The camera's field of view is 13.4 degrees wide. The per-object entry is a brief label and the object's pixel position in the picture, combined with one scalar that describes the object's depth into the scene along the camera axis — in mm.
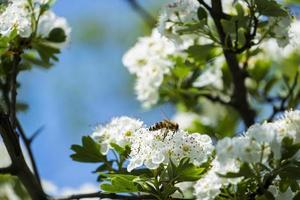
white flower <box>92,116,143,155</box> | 3453
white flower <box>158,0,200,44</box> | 3824
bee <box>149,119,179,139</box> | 3236
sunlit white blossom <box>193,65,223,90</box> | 4763
